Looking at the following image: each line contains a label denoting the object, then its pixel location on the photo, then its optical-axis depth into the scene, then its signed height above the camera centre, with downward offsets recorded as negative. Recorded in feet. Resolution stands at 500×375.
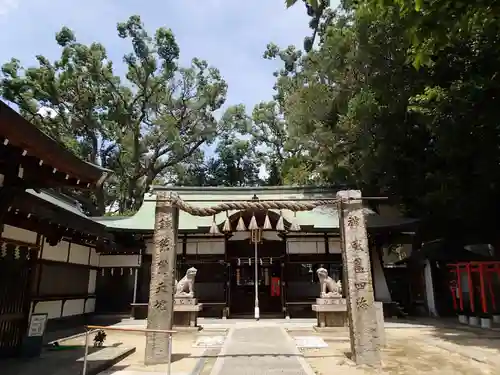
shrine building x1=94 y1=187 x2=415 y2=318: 53.98 +1.99
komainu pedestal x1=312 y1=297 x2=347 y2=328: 41.73 -4.29
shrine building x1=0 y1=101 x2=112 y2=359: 18.38 +3.80
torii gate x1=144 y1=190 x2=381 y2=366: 23.13 +0.07
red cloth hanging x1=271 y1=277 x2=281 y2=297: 58.23 -1.98
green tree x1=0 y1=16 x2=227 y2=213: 87.92 +43.20
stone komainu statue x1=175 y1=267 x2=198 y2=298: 43.79 -1.17
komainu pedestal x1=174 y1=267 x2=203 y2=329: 41.19 -3.83
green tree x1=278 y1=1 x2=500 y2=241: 38.99 +19.11
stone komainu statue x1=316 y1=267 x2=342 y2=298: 44.07 -1.15
